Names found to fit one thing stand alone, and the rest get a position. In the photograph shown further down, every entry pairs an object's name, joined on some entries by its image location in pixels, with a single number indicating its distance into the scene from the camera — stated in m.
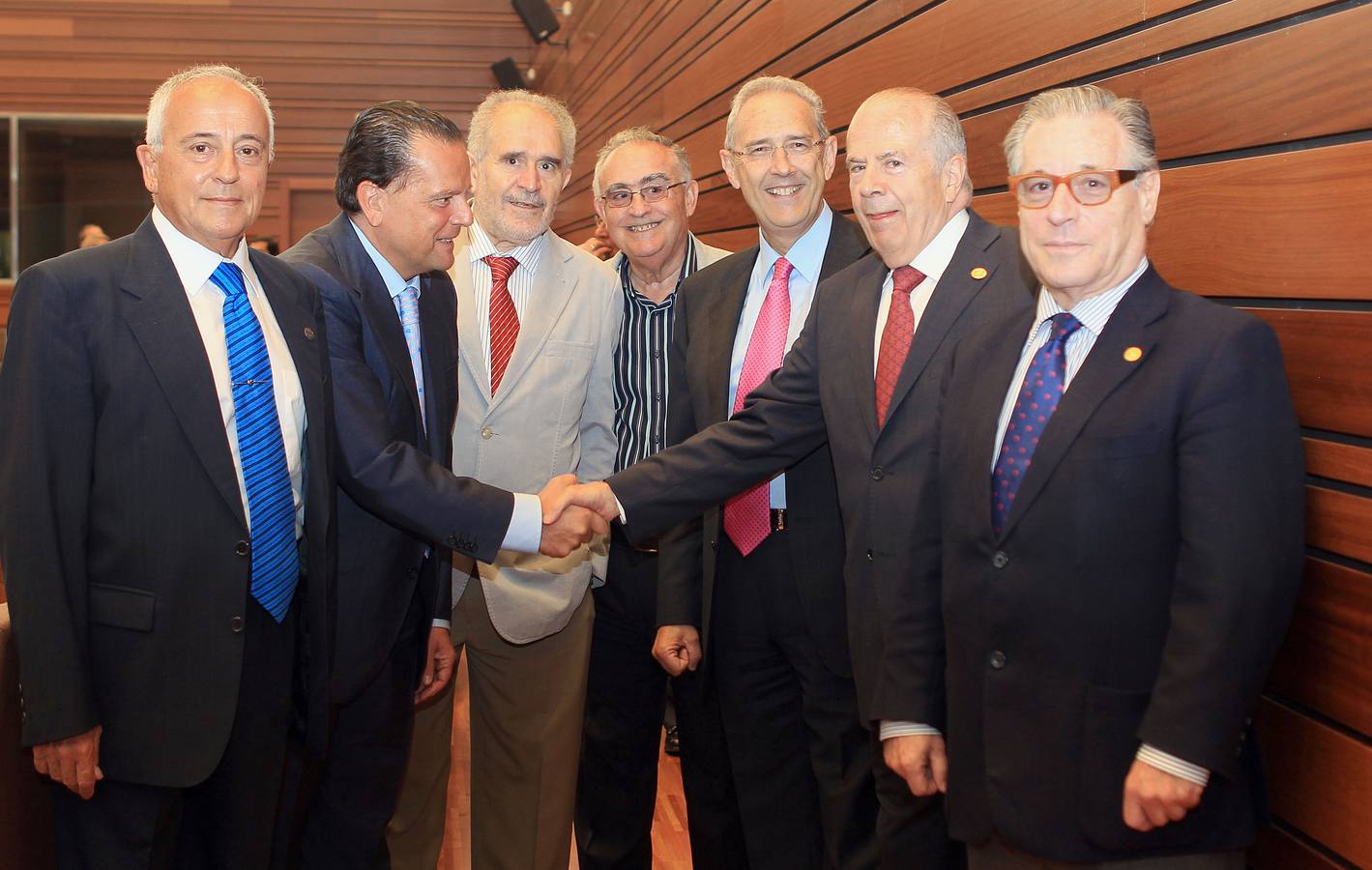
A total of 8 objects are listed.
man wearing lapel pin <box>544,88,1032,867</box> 1.84
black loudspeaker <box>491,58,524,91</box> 9.52
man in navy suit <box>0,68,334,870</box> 1.75
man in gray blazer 2.70
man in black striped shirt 2.70
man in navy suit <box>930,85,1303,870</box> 1.39
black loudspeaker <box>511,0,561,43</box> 8.73
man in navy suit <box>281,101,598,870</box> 2.30
